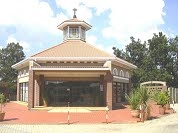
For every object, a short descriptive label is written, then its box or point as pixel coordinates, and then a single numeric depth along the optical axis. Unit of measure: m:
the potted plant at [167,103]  20.18
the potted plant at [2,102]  14.72
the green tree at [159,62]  37.22
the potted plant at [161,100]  18.98
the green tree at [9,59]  44.67
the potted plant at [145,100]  15.62
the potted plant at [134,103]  15.82
